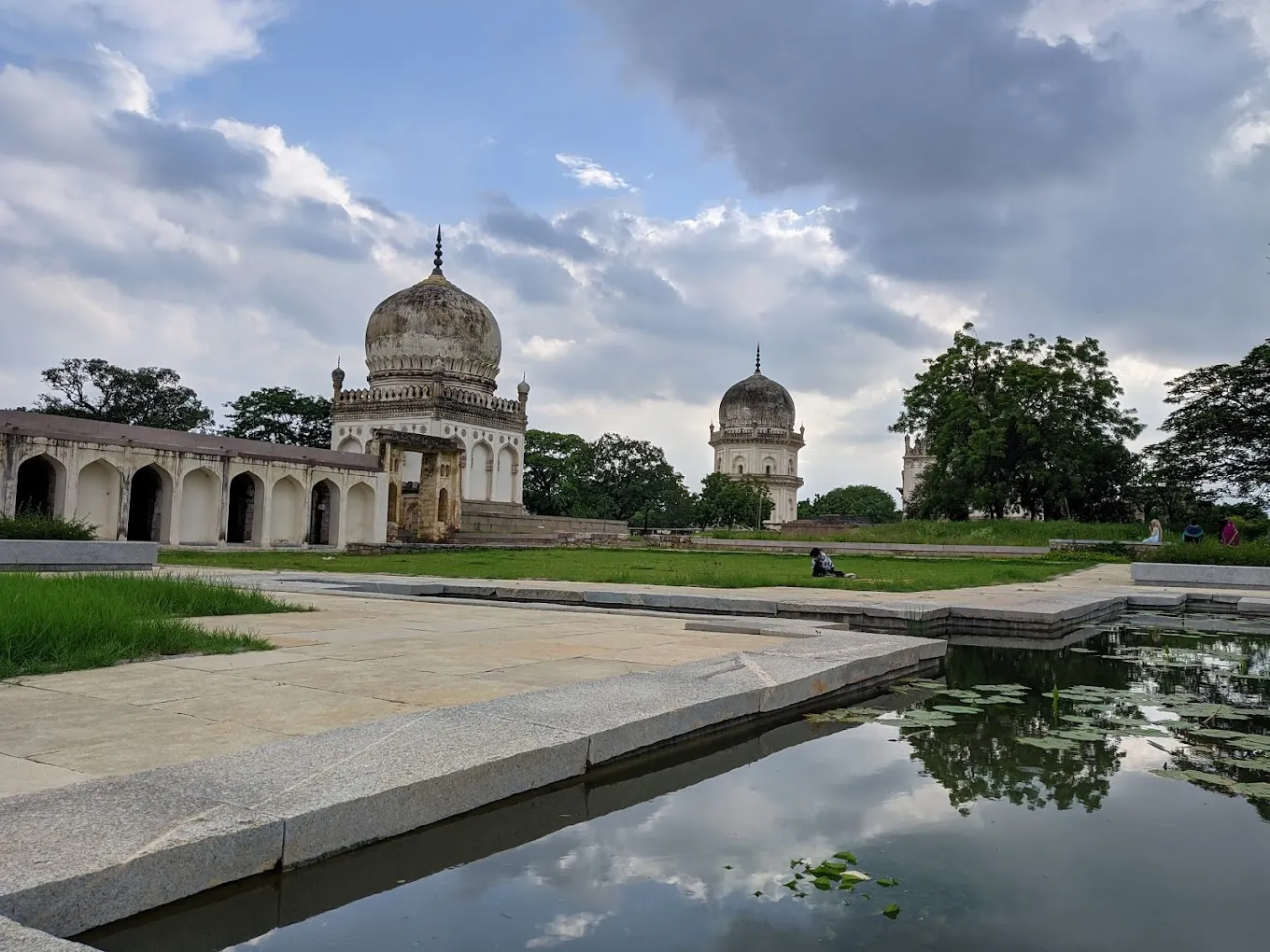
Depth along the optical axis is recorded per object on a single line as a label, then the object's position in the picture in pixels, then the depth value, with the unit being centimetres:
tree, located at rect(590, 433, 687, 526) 5247
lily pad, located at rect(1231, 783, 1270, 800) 396
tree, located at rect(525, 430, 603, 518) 5362
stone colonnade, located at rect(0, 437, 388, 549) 2591
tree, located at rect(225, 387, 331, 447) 5306
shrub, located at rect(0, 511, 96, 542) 1520
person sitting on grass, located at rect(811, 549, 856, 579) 1587
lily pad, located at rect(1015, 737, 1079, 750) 476
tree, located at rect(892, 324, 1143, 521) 3562
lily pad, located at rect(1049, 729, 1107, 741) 499
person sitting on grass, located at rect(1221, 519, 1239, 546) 2320
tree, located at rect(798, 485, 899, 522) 10538
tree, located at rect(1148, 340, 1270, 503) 3198
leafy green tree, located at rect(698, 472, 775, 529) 6197
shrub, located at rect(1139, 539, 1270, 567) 1809
